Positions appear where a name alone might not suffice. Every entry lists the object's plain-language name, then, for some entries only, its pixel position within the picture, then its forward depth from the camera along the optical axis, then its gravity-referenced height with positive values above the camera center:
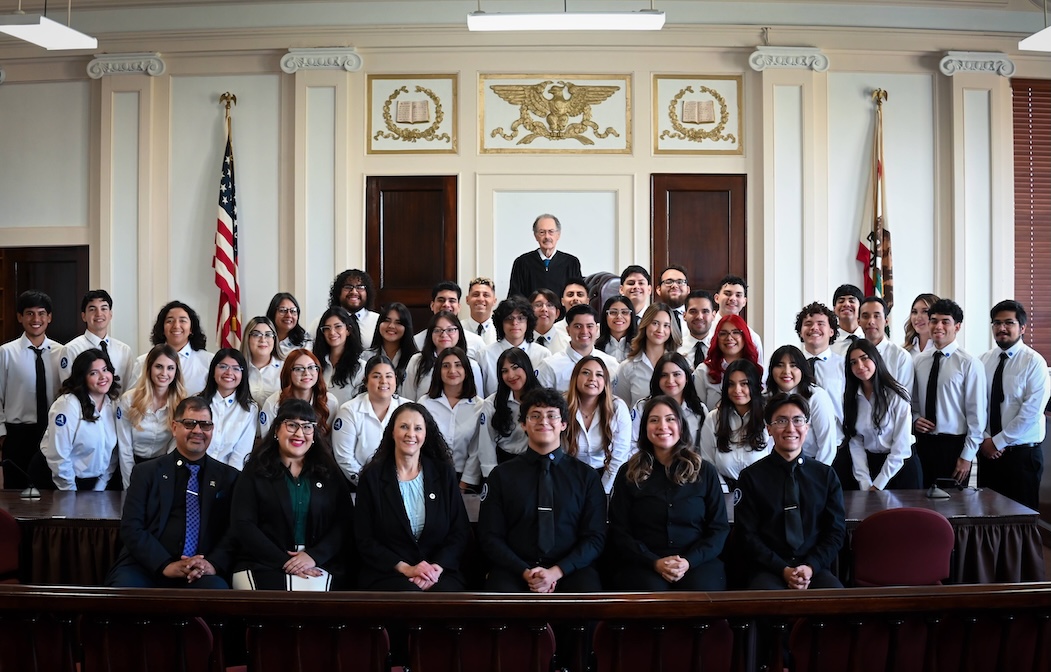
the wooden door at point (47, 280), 8.08 +0.63
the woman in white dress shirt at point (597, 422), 4.32 -0.33
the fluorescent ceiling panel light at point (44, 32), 5.81 +2.05
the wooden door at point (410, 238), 7.84 +0.95
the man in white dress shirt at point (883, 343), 5.39 +0.04
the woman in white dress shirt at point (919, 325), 5.93 +0.16
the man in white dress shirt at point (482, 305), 5.70 +0.28
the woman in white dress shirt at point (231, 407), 4.54 -0.27
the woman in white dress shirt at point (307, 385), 4.52 -0.16
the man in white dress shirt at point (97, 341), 5.59 +0.07
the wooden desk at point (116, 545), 3.97 -0.83
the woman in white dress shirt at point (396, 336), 5.23 +0.09
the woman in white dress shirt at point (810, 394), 4.43 -0.21
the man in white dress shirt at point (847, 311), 5.76 +0.24
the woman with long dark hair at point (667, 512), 3.68 -0.65
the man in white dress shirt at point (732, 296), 5.53 +0.32
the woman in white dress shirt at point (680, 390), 4.46 -0.19
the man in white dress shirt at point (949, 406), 5.22 -0.32
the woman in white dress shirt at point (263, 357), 5.04 -0.03
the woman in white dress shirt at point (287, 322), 5.55 +0.17
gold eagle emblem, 7.76 +2.02
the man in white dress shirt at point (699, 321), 5.32 +0.17
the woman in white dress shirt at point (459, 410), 4.66 -0.30
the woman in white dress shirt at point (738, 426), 4.29 -0.35
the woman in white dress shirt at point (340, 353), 5.11 -0.01
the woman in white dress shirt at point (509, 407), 4.50 -0.28
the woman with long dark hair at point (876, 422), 4.70 -0.37
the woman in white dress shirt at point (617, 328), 5.30 +0.13
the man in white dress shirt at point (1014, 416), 5.25 -0.38
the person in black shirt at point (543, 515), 3.69 -0.67
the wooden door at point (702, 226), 7.83 +1.05
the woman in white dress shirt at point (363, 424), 4.44 -0.35
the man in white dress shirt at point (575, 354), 4.88 -0.02
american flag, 7.68 +0.76
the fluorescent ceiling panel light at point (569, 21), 6.16 +2.21
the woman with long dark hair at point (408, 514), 3.71 -0.67
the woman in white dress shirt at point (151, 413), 4.67 -0.31
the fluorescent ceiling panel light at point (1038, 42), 6.01 +2.02
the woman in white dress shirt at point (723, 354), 4.78 -0.02
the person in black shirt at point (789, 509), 3.68 -0.64
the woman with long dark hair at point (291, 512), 3.69 -0.65
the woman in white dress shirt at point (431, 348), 4.99 +0.02
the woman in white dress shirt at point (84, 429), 4.58 -0.38
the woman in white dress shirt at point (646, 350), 4.90 +0.00
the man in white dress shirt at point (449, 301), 5.53 +0.30
